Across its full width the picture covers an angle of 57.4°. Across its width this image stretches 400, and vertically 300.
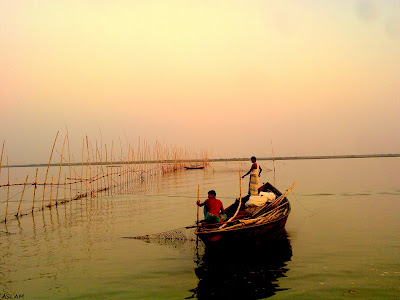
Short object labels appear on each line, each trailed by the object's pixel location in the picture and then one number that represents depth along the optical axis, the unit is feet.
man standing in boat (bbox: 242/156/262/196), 39.06
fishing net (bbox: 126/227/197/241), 33.94
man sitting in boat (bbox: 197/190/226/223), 28.45
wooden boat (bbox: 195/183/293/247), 25.72
